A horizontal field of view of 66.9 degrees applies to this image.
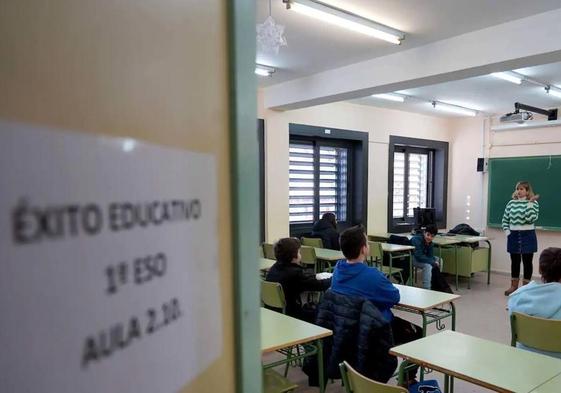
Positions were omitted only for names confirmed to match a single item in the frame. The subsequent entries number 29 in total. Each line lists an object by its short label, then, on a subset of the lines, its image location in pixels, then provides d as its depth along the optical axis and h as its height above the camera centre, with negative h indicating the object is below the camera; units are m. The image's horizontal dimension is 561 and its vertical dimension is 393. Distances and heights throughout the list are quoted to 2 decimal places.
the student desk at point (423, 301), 2.69 -0.79
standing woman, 5.46 -0.57
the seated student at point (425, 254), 5.58 -0.96
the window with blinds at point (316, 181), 6.03 +0.01
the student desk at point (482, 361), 1.65 -0.77
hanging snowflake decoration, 2.43 +0.85
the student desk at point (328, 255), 4.64 -0.83
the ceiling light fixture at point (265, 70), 4.42 +1.18
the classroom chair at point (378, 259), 5.30 -1.01
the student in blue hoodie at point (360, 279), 2.46 -0.57
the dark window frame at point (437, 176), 7.55 +0.11
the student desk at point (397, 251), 5.30 -0.90
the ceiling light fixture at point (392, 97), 5.82 +1.19
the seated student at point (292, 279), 3.11 -0.71
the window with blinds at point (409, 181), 7.30 +0.02
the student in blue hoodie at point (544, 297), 2.37 -0.66
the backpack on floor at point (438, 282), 5.59 -1.33
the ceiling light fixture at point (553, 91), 5.46 +1.22
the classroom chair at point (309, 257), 4.89 -0.87
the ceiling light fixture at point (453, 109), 6.58 +1.20
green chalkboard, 6.54 -0.02
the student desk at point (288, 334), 2.06 -0.78
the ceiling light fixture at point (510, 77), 4.75 +1.20
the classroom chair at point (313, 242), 5.55 -0.79
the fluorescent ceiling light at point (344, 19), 2.86 +1.19
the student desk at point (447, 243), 6.17 -0.89
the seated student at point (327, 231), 5.57 -0.65
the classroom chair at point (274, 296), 2.95 -0.81
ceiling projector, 5.89 +0.90
